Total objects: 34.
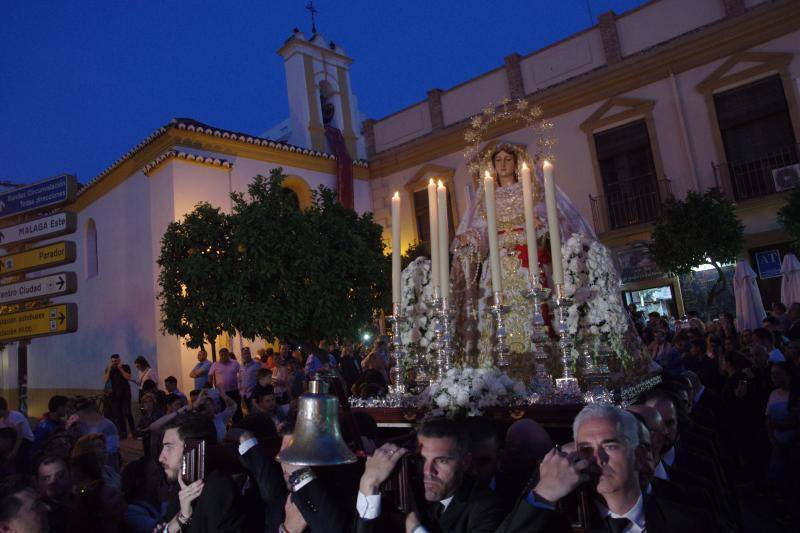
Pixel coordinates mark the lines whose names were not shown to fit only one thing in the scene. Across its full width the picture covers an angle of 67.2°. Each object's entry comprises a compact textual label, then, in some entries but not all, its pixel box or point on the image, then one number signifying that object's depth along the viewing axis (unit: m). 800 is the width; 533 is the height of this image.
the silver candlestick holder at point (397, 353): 3.76
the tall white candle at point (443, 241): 3.69
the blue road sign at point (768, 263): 12.48
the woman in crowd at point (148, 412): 7.10
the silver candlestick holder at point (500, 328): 3.47
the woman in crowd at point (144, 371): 10.18
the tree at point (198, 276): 9.02
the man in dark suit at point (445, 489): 1.79
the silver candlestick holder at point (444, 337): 3.60
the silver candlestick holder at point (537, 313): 3.30
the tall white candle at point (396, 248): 3.91
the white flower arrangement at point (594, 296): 3.75
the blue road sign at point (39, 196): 6.34
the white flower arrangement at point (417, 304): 4.28
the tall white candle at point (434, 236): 3.86
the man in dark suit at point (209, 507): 2.34
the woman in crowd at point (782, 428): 4.73
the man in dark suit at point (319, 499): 1.98
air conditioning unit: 12.33
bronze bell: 1.71
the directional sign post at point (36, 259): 6.12
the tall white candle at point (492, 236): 3.55
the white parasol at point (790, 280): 9.54
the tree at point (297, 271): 8.64
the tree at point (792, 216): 10.49
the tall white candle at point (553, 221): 3.34
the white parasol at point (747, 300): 9.63
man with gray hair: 1.54
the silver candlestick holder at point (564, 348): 3.12
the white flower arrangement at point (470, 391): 2.96
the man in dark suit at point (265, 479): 2.41
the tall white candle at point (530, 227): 3.41
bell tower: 17.66
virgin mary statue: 4.32
